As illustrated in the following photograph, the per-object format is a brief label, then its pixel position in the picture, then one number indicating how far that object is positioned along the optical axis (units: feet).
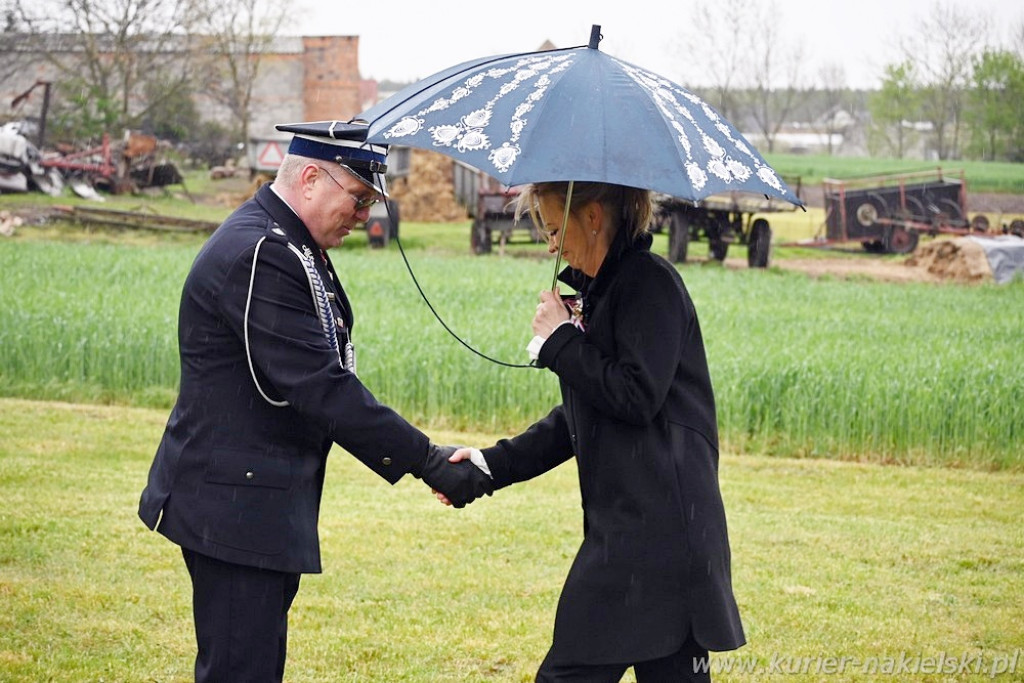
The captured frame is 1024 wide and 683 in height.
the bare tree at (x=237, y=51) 158.51
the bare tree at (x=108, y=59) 134.72
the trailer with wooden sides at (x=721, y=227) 88.69
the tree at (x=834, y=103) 246.10
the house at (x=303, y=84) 179.73
